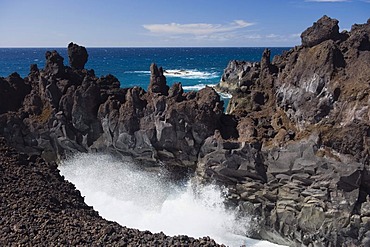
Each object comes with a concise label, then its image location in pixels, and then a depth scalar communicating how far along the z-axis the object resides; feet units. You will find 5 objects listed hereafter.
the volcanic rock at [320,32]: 75.29
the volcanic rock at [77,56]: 97.19
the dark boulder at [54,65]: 89.01
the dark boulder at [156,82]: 82.48
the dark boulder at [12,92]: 88.40
